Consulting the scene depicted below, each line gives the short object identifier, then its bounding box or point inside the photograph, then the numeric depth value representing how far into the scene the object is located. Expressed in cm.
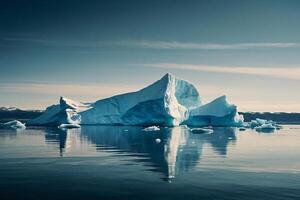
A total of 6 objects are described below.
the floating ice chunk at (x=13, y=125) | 6881
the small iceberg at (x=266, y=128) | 6588
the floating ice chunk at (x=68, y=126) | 7101
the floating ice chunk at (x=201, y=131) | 5416
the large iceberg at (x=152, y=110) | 7119
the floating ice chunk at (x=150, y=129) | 6289
